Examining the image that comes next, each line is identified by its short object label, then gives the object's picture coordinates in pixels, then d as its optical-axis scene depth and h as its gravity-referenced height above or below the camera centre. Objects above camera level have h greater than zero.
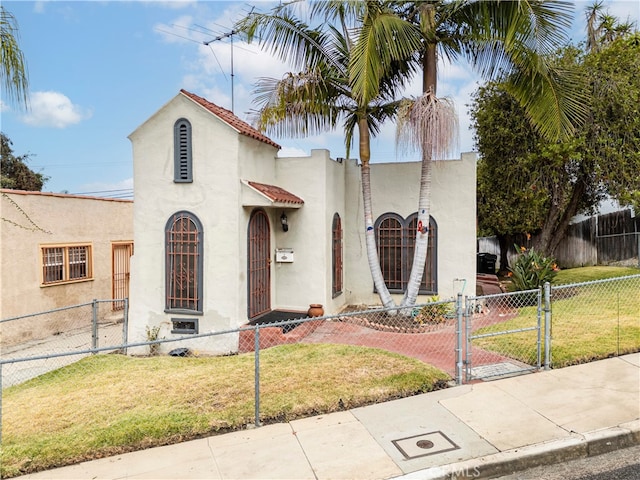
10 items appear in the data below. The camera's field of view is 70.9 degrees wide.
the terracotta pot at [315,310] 10.65 -1.61
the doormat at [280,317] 9.74 -1.71
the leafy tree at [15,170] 25.02 +4.35
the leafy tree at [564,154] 13.60 +2.71
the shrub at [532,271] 12.71 -0.88
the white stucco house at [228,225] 9.34 +0.40
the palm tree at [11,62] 5.04 +2.08
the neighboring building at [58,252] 11.48 -0.23
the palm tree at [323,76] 9.52 +3.85
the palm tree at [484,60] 9.38 +4.09
